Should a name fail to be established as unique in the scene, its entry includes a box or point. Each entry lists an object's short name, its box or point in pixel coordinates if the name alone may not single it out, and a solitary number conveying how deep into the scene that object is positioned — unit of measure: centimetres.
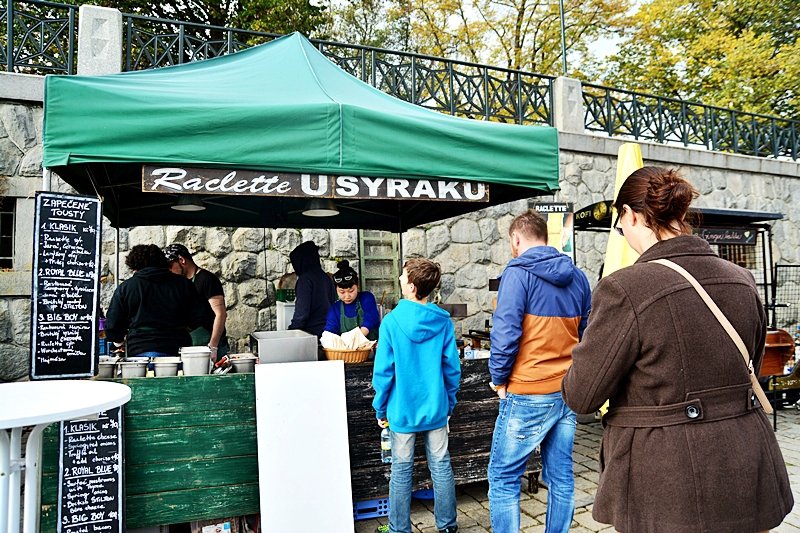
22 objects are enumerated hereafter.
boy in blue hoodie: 314
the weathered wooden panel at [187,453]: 324
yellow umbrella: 496
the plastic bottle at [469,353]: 414
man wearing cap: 517
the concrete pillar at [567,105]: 901
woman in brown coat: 156
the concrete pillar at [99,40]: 634
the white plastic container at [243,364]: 354
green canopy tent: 281
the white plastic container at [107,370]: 338
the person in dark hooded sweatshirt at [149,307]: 403
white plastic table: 184
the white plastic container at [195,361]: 340
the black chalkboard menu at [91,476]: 299
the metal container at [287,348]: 352
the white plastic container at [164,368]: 338
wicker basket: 370
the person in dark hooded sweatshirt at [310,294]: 501
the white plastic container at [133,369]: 331
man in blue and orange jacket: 289
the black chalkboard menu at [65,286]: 293
